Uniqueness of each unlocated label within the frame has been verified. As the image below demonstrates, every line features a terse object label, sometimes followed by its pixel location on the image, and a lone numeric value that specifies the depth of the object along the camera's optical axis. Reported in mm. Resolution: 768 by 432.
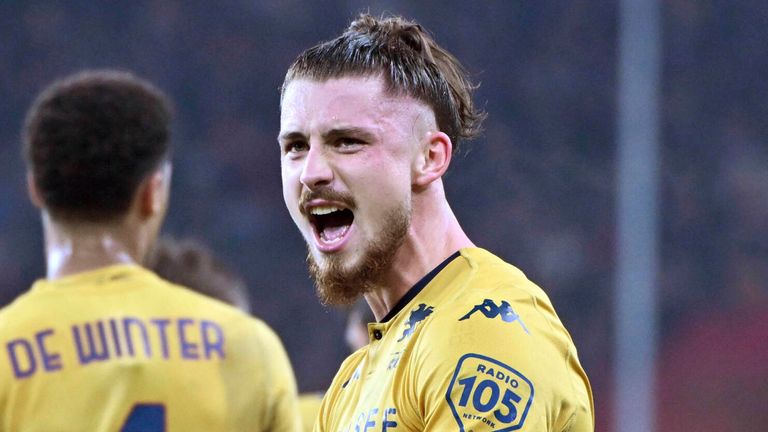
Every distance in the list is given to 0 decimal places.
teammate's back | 6168
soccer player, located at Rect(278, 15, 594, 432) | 4359
